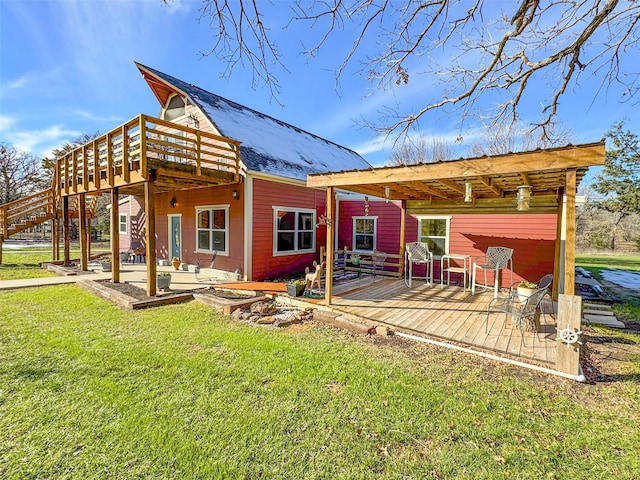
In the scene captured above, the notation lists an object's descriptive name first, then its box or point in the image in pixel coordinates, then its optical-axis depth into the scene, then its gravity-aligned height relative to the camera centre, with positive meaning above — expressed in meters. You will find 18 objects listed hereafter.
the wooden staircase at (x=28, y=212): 10.85 +0.64
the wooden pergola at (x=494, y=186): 3.14 +0.84
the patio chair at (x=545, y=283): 4.70 -0.91
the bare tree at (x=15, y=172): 23.47 +4.81
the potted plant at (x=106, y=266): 9.67 -1.20
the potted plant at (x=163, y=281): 6.77 -1.19
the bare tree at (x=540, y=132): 6.48 +2.32
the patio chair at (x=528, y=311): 3.83 -1.11
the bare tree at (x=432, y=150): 21.25 +6.05
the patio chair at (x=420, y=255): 7.21 -0.59
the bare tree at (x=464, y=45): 3.22 +2.99
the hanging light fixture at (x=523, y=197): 4.45 +0.55
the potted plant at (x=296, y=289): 6.26 -1.25
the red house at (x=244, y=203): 8.12 +0.87
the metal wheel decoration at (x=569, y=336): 3.20 -1.15
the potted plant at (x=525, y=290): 4.87 -0.97
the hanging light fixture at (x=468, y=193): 4.55 +0.64
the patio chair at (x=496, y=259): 6.42 -0.62
